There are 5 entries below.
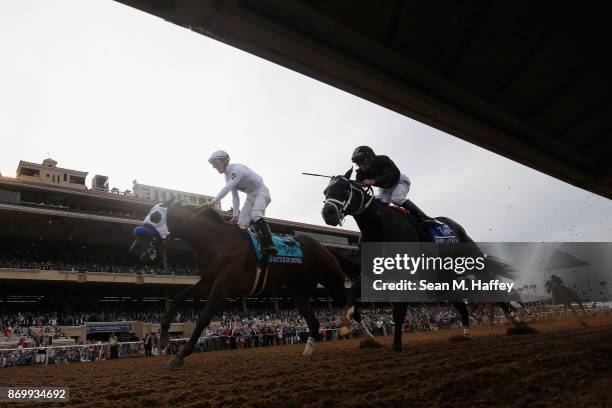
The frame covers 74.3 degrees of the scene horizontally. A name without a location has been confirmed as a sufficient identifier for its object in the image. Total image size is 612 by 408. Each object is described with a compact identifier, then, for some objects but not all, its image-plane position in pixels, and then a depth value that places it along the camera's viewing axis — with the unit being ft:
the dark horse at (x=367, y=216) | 18.47
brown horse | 18.33
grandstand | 93.81
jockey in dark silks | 20.65
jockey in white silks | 20.24
